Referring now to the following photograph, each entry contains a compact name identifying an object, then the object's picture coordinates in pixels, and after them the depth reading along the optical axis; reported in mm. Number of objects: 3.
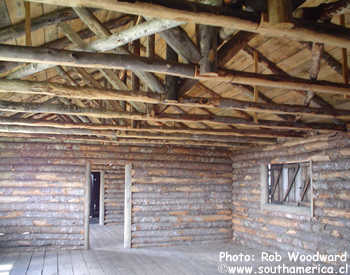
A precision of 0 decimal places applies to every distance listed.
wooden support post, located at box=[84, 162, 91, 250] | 9703
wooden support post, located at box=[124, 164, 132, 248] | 9953
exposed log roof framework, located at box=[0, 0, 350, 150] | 2543
